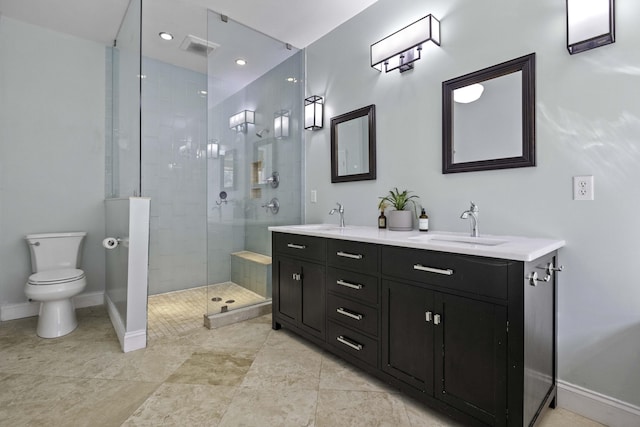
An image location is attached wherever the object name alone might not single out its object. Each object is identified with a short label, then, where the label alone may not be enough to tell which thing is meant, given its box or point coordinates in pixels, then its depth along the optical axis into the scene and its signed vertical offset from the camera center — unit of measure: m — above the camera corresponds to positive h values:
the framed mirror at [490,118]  1.63 +0.54
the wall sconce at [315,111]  2.87 +0.94
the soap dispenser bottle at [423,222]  2.02 -0.07
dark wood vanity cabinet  1.21 -0.54
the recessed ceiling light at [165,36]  2.92 +1.70
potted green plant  2.11 +0.01
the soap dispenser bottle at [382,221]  2.29 -0.07
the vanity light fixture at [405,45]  1.97 +1.15
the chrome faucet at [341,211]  2.54 +0.01
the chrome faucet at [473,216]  1.71 -0.02
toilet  2.27 -0.50
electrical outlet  1.45 +0.12
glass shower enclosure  2.82 +0.53
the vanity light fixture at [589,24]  1.36 +0.85
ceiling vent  2.98 +1.68
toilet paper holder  2.32 -0.22
